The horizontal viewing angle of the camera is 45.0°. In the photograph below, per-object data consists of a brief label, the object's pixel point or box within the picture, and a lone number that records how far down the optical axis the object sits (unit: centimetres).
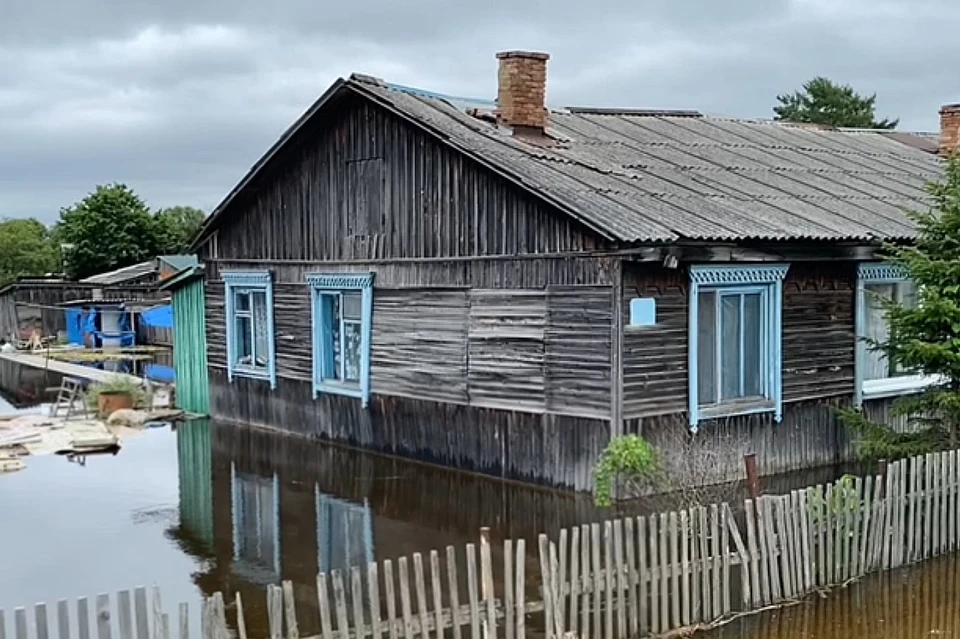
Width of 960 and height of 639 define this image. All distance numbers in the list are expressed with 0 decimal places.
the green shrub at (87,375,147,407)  2297
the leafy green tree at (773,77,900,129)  6316
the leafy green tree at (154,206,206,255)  6159
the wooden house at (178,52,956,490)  1405
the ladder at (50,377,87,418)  2249
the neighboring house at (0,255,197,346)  4328
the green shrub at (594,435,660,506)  1334
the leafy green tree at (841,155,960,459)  1145
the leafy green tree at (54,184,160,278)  5891
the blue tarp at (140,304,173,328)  3862
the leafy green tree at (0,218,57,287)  6544
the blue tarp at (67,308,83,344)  4541
